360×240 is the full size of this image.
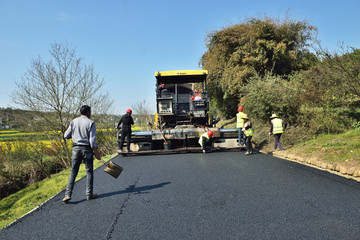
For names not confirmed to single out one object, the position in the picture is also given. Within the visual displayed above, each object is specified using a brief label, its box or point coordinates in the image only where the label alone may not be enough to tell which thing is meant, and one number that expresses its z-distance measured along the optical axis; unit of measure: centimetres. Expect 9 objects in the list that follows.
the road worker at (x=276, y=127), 948
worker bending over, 967
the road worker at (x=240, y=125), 1009
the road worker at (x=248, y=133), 945
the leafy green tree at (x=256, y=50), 1755
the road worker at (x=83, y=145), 484
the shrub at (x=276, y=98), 1233
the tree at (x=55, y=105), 1323
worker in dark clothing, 992
